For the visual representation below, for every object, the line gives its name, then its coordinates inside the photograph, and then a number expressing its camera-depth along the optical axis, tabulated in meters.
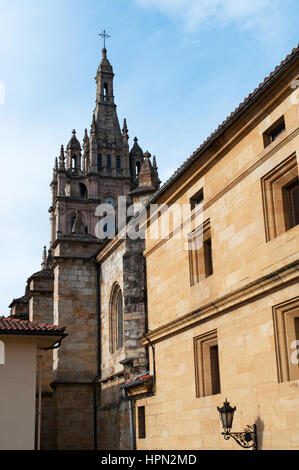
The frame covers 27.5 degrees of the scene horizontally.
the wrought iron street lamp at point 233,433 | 11.64
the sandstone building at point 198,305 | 11.39
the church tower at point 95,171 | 71.26
